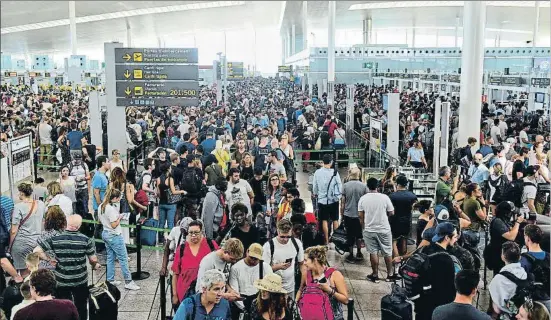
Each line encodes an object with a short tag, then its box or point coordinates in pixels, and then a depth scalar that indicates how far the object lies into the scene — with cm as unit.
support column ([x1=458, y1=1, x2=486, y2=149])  1441
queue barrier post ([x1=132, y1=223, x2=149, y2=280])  789
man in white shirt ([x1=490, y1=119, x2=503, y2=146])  1506
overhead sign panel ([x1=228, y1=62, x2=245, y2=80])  4298
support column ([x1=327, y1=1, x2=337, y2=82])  2888
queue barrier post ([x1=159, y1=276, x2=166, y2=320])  601
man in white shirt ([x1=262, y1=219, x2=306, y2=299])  538
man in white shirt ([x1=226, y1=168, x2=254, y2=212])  796
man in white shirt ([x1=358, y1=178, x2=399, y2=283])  728
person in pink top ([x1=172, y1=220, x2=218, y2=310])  528
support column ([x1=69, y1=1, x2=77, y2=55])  3041
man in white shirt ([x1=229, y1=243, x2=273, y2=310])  498
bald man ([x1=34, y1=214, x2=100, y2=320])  546
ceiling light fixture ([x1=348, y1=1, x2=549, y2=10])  4181
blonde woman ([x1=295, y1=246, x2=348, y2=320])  464
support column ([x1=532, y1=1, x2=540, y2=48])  3753
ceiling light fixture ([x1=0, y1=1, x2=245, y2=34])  4003
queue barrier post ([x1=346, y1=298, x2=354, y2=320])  480
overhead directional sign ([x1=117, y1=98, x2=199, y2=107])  1180
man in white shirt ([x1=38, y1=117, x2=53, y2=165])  1577
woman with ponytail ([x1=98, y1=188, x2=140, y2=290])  688
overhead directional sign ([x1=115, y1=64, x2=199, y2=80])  1167
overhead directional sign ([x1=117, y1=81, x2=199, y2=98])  1174
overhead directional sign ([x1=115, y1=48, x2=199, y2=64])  1159
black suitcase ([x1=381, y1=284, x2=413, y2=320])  491
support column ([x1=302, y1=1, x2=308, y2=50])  3526
